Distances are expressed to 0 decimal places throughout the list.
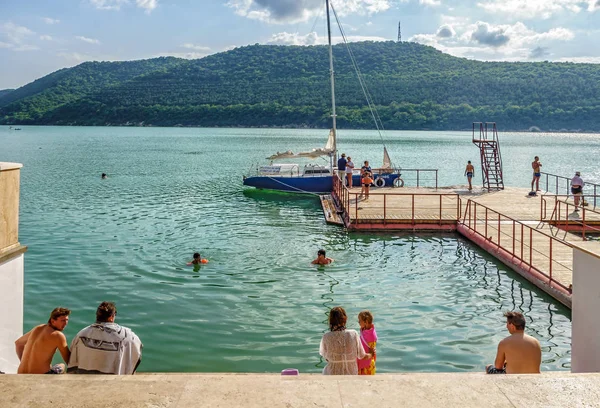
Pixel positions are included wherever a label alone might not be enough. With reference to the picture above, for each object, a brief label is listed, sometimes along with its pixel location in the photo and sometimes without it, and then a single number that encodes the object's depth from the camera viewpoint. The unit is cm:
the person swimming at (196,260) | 1714
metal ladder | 3144
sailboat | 3425
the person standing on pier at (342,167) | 3112
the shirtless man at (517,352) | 678
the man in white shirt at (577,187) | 2343
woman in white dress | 675
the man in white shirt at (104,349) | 660
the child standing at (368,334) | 767
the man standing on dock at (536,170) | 2908
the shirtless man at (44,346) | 666
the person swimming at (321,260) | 1720
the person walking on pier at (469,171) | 3042
